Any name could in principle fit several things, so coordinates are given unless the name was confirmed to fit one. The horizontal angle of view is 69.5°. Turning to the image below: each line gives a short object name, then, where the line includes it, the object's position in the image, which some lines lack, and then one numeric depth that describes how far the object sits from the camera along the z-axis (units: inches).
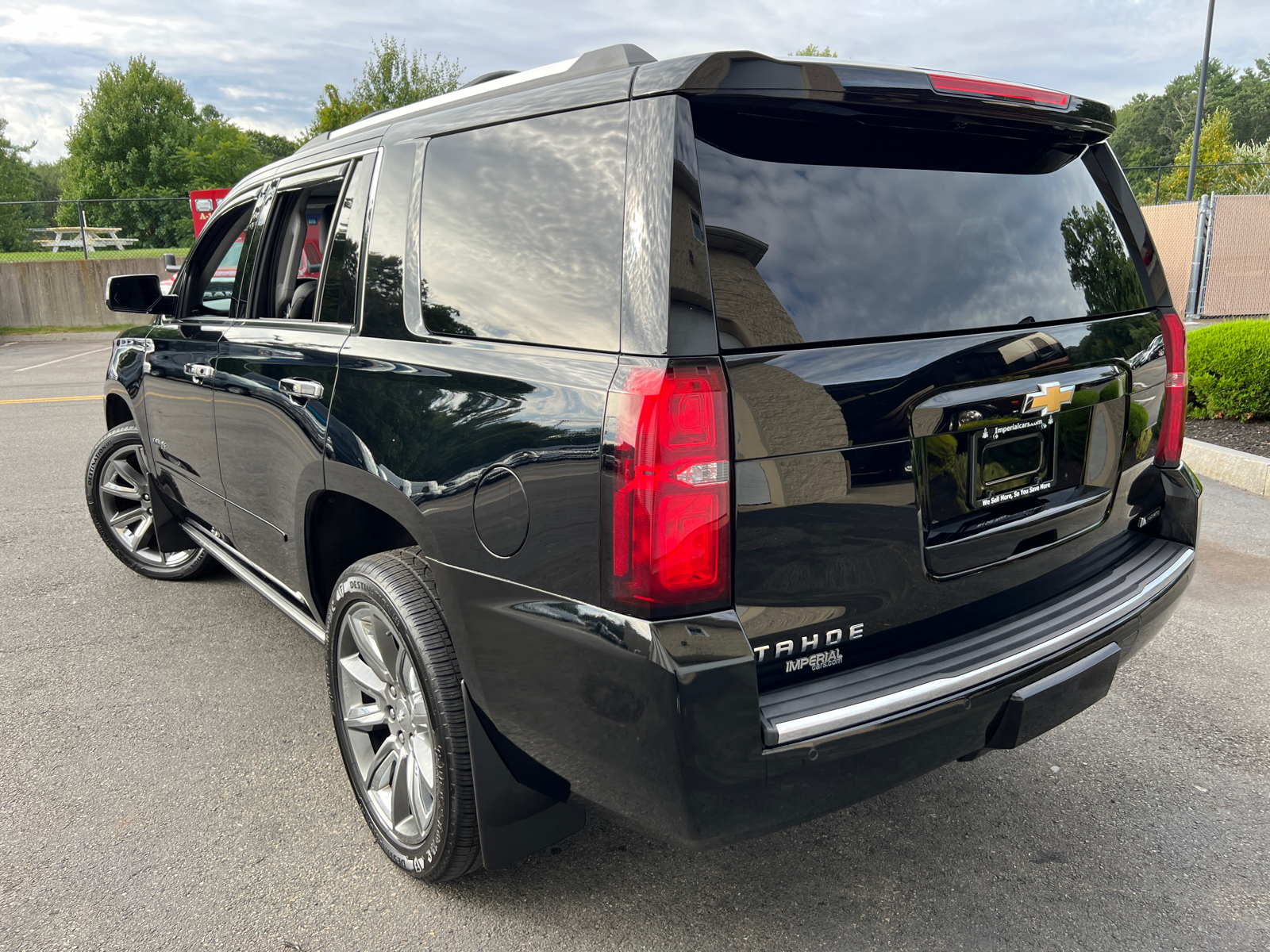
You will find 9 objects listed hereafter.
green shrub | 298.5
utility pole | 935.7
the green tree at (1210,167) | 1208.2
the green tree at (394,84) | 1266.0
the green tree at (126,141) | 2063.2
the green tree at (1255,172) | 1082.1
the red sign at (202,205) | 716.7
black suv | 68.1
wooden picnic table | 900.6
